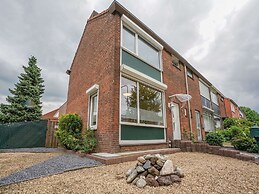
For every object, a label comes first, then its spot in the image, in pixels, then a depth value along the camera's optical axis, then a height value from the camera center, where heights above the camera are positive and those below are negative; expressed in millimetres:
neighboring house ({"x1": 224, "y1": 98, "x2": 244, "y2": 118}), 23492 +3159
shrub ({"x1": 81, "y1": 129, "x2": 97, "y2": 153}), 5707 -635
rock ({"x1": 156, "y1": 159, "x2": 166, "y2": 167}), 2934 -736
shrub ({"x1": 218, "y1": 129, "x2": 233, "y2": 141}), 11349 -661
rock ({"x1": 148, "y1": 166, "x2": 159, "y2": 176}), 2838 -891
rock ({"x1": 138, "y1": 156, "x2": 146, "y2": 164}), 3041 -718
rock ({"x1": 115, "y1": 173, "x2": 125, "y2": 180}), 3084 -1089
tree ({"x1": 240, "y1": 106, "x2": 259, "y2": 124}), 48050 +4542
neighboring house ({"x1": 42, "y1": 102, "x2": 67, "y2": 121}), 26053 +2236
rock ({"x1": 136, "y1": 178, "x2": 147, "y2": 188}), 2604 -1045
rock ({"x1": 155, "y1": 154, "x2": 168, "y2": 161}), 3015 -660
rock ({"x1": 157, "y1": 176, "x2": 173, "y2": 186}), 2651 -1018
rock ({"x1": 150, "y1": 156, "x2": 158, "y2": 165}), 2987 -708
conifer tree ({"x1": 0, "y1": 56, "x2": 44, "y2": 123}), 13914 +2881
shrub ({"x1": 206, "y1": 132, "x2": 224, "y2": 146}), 7852 -712
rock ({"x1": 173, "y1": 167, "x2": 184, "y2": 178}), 2943 -959
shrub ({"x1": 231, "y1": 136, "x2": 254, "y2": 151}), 7719 -953
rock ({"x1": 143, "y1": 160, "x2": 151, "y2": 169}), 2925 -792
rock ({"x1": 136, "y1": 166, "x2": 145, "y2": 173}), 2919 -870
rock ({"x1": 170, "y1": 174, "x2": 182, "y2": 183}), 2740 -1010
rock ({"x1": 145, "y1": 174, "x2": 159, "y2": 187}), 2652 -1028
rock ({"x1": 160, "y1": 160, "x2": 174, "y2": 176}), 2828 -851
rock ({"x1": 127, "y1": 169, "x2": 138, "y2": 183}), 2793 -988
